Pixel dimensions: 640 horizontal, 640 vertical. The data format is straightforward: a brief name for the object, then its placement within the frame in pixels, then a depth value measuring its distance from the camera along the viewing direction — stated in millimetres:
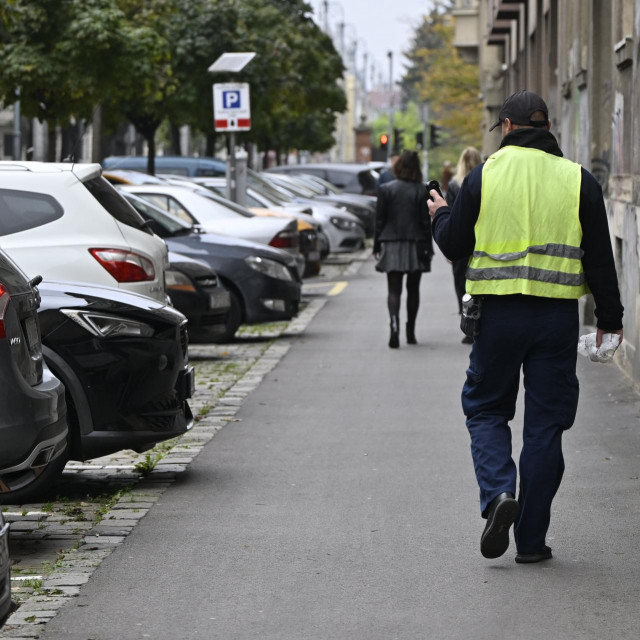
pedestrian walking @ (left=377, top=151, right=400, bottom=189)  29823
